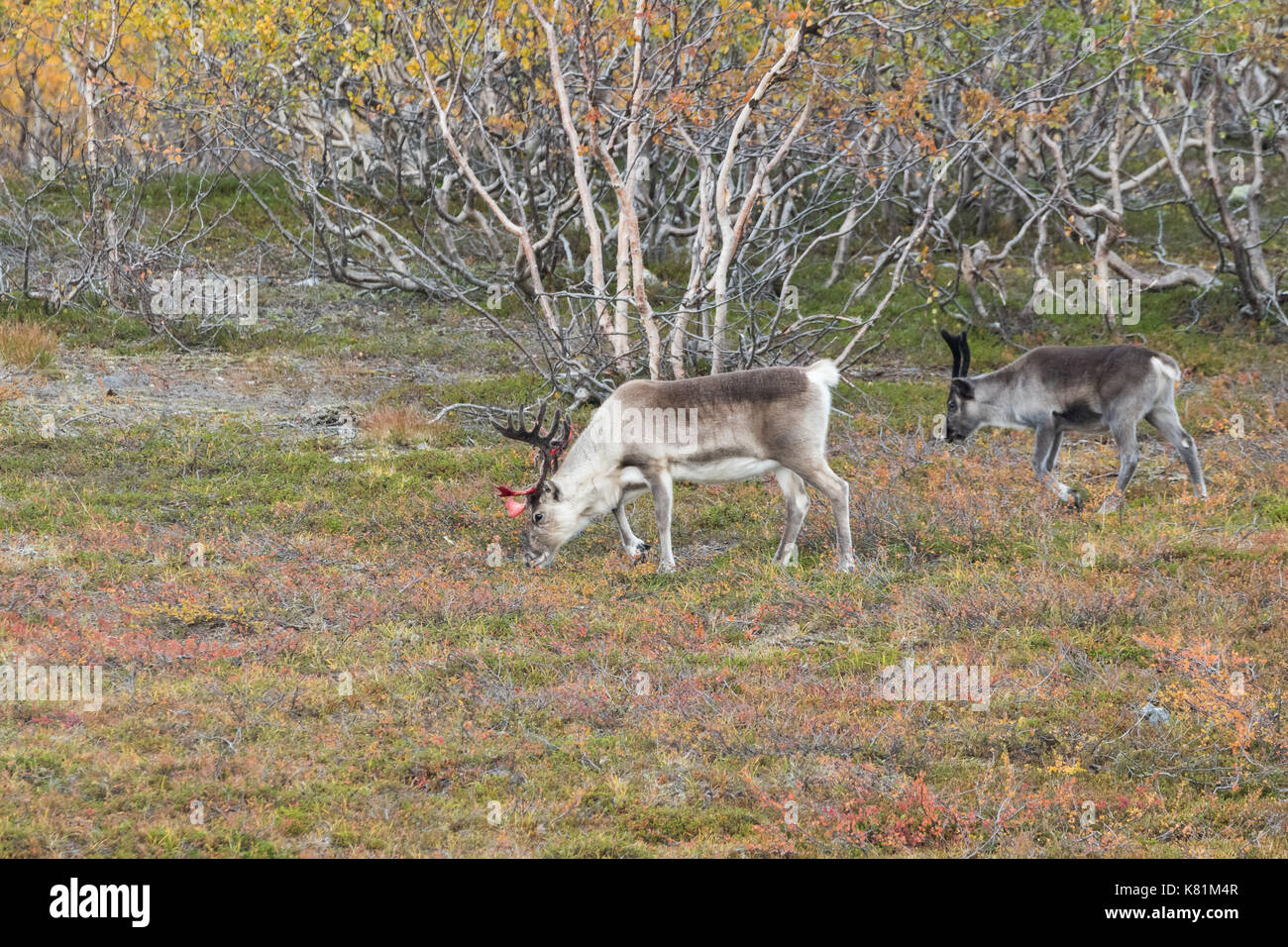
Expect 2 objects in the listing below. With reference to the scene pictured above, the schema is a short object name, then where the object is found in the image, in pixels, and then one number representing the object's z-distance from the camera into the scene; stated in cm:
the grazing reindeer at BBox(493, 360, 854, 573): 1262
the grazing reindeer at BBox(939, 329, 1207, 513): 1391
